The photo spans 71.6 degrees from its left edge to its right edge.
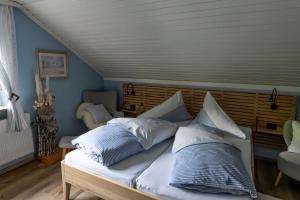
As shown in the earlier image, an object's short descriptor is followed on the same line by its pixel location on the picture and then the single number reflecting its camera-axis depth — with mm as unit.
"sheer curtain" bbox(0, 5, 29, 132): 2432
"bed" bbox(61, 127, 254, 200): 1517
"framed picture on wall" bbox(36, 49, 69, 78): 2924
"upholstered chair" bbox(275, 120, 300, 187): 2180
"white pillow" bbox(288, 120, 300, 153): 2332
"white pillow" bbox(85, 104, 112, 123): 3294
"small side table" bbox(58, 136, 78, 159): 2770
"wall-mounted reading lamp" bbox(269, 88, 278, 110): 2779
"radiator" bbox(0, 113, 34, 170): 2488
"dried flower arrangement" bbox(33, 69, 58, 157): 2785
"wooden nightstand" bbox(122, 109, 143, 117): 3789
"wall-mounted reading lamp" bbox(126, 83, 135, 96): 3777
